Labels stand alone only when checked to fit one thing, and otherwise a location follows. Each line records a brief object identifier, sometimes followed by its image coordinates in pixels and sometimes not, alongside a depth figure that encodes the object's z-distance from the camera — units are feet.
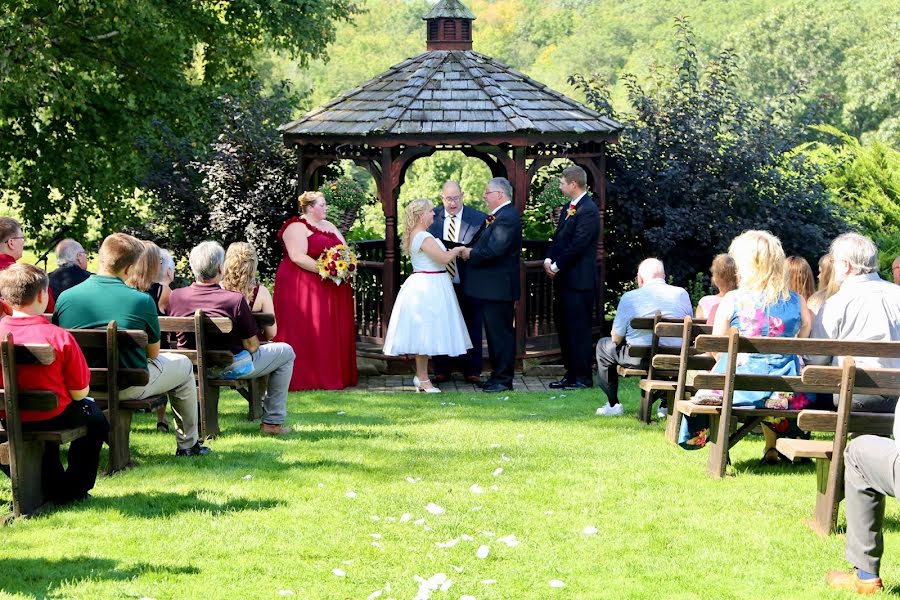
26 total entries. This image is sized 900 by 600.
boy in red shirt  21.11
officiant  38.78
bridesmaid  37.50
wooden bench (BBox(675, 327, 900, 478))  22.06
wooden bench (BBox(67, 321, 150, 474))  23.90
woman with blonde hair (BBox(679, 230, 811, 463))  24.32
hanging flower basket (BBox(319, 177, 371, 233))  42.26
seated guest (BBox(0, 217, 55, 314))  28.02
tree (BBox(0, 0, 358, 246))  58.13
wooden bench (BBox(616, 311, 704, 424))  29.14
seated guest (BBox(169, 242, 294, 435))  28.14
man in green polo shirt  24.63
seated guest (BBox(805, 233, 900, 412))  23.40
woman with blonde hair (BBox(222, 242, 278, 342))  29.37
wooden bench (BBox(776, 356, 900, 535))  20.18
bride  37.65
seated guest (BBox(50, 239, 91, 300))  30.42
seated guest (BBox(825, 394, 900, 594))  17.29
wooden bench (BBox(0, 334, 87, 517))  20.56
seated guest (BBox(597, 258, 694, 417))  31.22
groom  37.29
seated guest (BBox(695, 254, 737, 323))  29.01
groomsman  38.22
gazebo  39.70
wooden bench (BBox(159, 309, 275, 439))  27.50
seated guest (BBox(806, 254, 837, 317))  26.60
